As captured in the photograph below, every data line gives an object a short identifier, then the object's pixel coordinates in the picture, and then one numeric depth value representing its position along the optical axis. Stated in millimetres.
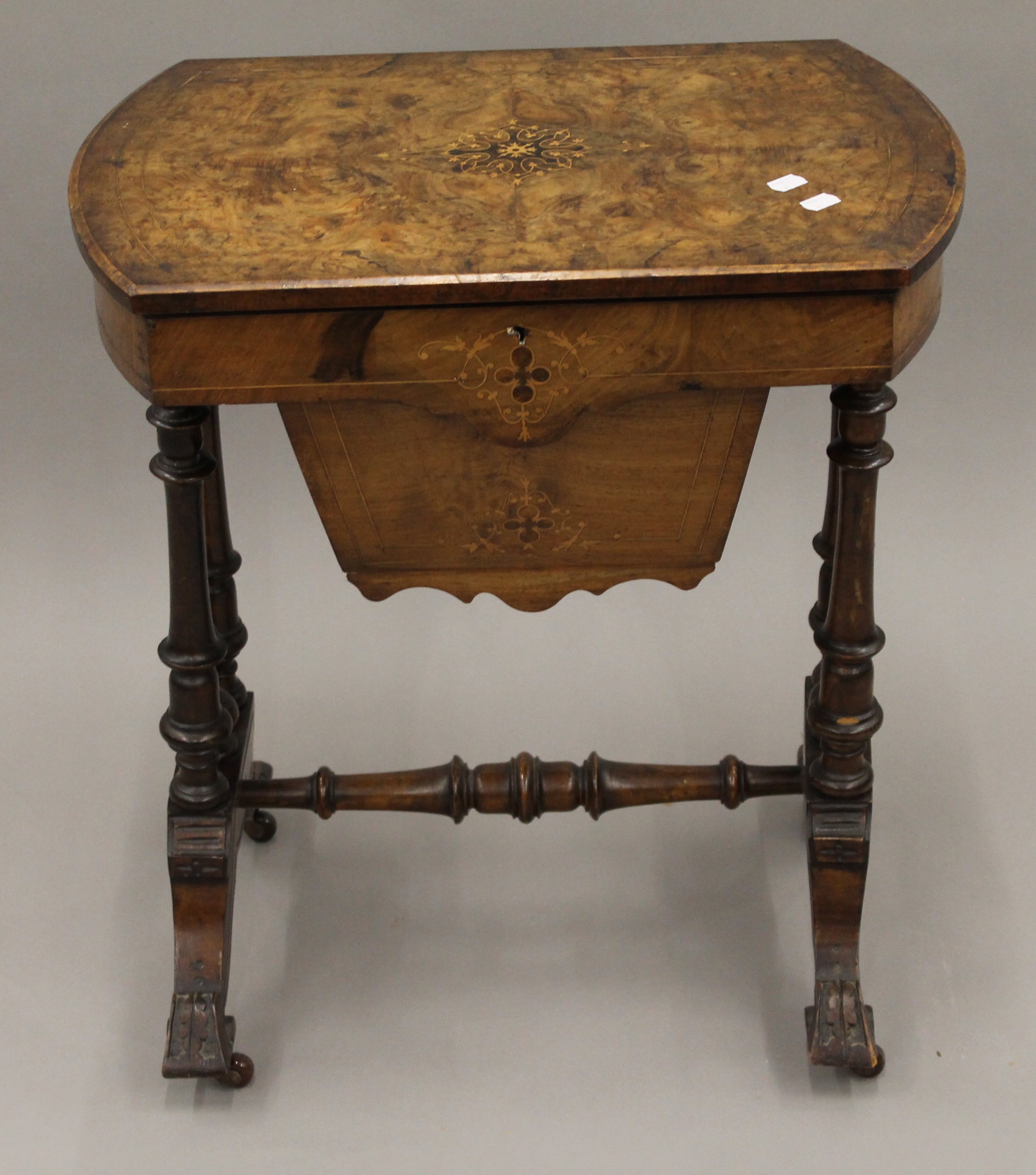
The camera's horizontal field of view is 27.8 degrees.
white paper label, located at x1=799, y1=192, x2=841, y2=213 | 2717
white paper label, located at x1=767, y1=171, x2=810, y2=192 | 2770
